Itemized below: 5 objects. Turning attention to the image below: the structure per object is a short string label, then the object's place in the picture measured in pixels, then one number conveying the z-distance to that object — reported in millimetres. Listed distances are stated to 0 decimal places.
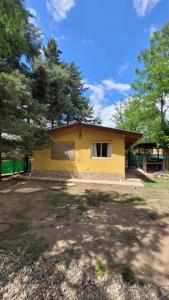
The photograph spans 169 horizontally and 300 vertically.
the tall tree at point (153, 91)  16734
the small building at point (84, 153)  11307
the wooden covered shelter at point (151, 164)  17812
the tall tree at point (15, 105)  3457
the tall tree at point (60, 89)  15578
